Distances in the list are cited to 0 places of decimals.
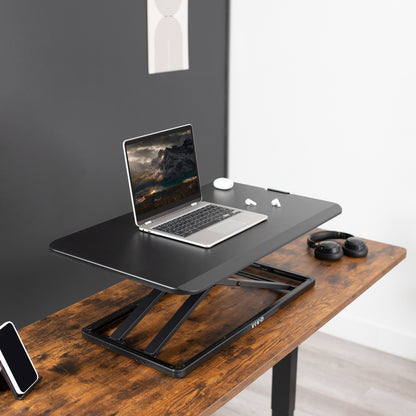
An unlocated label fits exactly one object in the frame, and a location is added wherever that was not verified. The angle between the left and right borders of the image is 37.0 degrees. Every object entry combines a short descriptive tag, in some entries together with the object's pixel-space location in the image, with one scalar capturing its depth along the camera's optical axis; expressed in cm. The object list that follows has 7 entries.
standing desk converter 148
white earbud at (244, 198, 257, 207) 198
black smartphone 135
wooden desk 135
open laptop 170
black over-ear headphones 203
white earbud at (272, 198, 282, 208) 197
